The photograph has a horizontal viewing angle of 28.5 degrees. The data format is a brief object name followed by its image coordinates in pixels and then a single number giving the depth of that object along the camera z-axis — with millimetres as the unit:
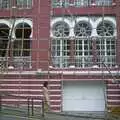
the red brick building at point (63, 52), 14272
